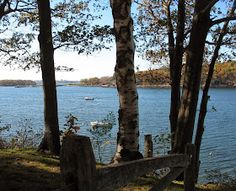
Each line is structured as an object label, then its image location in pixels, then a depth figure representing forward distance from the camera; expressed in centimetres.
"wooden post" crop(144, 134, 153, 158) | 1288
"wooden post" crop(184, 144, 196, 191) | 690
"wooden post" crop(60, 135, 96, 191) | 280
